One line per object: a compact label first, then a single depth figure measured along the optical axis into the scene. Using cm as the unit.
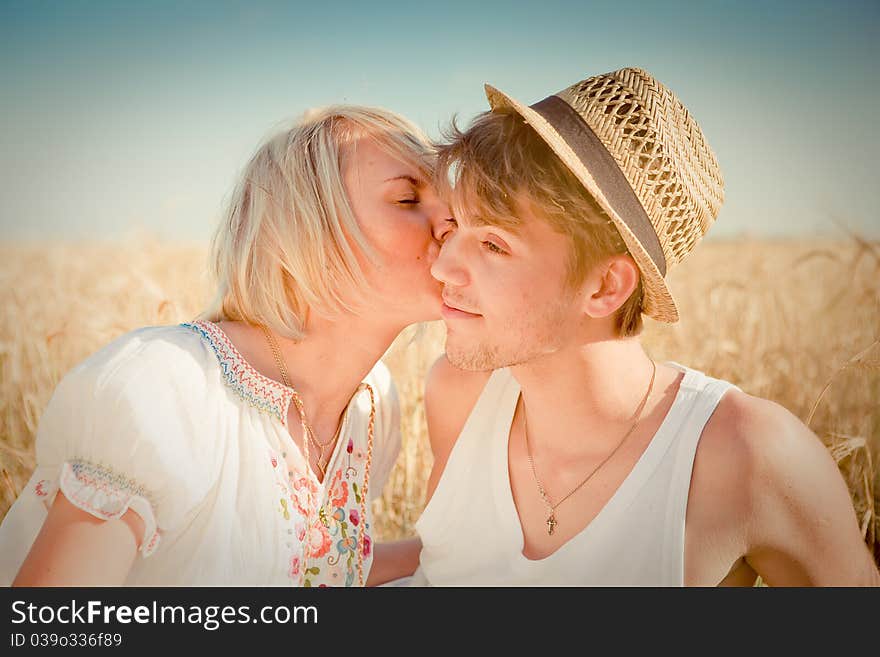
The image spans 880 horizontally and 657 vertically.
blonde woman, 170
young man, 174
